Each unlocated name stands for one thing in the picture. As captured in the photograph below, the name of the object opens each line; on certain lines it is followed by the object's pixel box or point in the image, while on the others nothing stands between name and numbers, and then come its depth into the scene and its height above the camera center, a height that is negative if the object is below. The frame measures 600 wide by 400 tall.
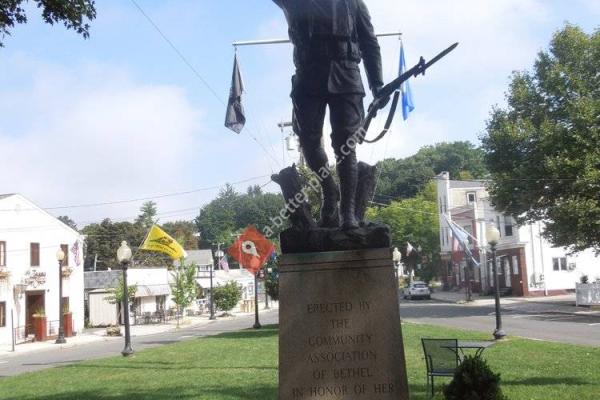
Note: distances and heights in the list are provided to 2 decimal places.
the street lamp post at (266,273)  26.97 -0.55
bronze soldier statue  6.37 +1.72
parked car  52.31 -2.97
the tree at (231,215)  99.43 +7.58
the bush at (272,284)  26.17 -0.96
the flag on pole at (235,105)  18.38 +4.65
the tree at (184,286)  41.88 -1.41
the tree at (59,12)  8.99 +3.60
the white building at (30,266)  31.62 +0.22
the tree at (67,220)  88.88 +6.62
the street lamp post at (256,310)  27.70 -2.13
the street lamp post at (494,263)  18.66 -0.36
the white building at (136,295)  44.09 -2.04
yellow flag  27.44 +0.94
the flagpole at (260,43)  23.82 +7.99
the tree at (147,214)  79.50 +6.36
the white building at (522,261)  45.53 -0.83
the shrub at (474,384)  6.34 -1.29
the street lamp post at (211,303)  46.12 -2.90
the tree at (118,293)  38.25 -1.61
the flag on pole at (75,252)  36.34 +0.92
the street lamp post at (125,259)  19.95 +0.24
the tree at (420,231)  70.75 +2.54
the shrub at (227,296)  48.44 -2.50
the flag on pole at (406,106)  18.83 +4.36
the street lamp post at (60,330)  29.17 -2.82
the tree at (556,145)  27.42 +4.67
